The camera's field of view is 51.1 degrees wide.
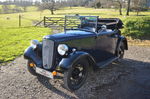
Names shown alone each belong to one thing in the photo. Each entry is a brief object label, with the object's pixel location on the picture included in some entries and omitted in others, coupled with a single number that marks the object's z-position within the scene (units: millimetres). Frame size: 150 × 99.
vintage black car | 3781
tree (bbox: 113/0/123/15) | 33950
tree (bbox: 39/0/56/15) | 51062
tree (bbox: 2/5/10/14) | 63206
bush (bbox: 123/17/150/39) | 10703
